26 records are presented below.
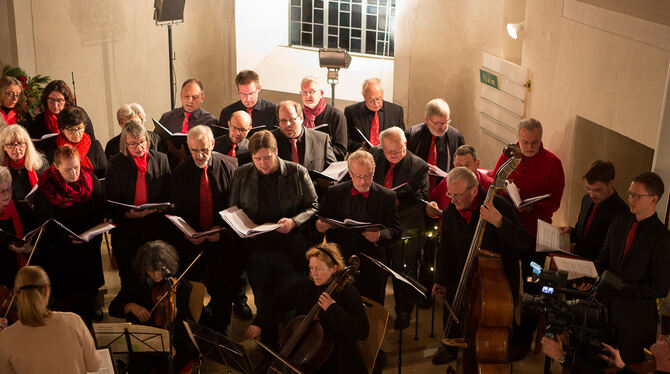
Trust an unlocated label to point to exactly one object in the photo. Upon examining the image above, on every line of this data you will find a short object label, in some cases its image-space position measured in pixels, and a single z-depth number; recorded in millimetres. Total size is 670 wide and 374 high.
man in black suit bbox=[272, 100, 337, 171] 6012
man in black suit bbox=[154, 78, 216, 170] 7027
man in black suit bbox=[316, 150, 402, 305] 5191
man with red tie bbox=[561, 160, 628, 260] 5012
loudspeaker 8857
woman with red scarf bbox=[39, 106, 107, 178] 5984
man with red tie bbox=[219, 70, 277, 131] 7000
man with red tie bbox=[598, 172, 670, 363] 4266
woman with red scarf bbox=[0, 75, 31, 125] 6906
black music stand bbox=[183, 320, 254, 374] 4121
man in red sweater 5656
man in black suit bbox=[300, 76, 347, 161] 6863
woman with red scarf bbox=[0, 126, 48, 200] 5668
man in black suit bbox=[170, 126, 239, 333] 5438
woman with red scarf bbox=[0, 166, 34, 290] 5191
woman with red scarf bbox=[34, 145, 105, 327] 5379
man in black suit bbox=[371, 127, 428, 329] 5676
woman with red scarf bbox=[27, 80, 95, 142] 6762
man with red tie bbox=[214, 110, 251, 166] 6086
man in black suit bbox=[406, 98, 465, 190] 6359
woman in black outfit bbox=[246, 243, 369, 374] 4328
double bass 4281
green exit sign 7993
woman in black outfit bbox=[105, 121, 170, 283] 5547
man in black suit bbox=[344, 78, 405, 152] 7148
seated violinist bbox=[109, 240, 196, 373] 4801
